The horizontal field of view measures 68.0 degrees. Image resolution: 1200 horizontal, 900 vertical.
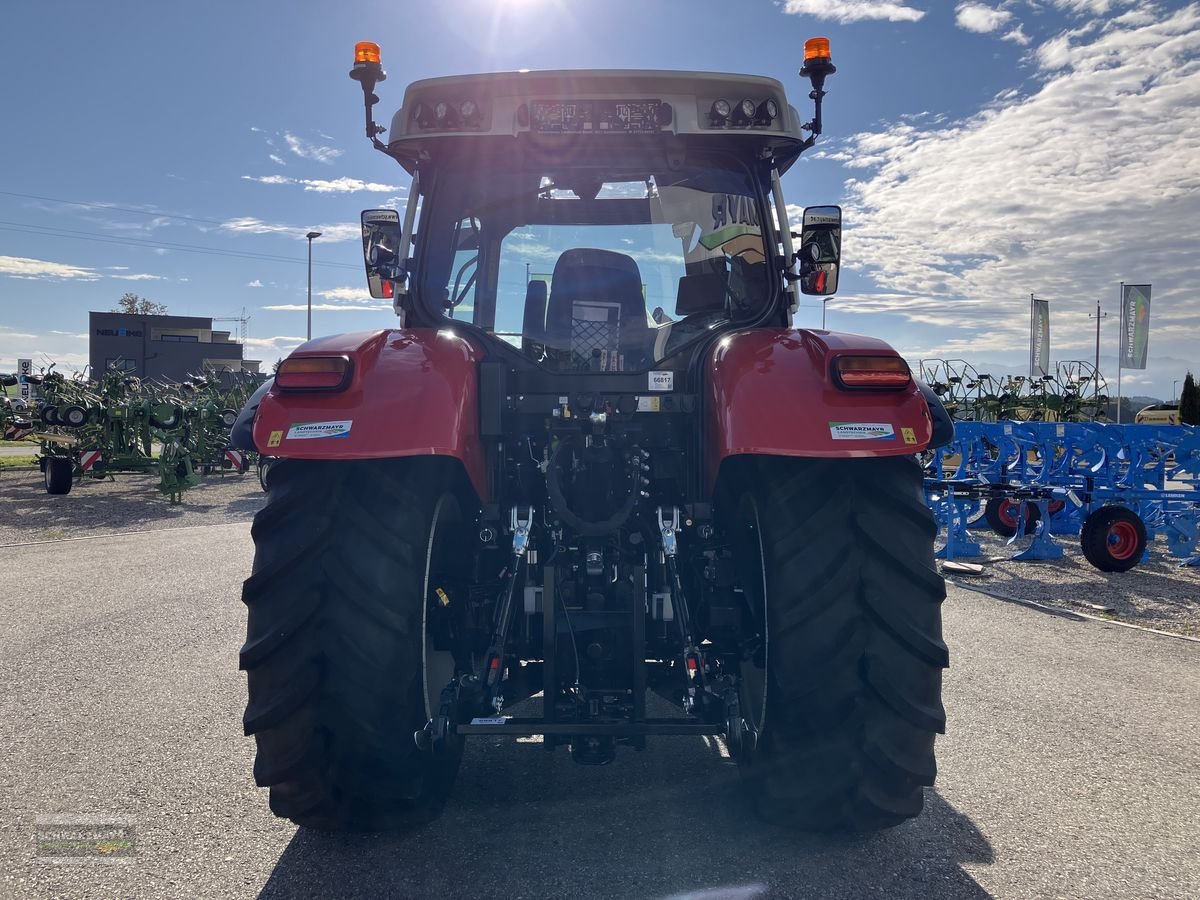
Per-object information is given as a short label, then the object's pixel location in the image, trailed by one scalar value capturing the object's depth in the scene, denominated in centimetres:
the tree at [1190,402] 3781
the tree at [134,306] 6681
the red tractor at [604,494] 266
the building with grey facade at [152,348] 6084
